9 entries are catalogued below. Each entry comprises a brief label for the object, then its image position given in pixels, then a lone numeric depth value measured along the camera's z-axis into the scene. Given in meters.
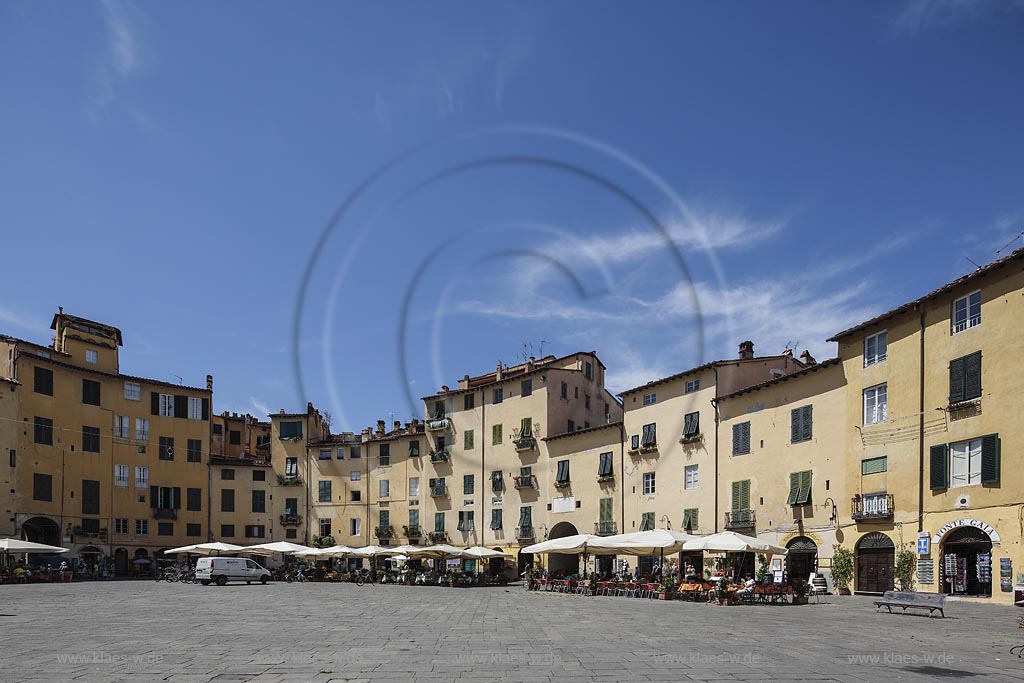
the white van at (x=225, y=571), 54.47
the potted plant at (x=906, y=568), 35.94
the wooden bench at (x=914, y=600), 26.30
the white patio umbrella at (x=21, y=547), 49.97
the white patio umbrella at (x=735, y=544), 34.41
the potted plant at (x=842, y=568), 39.62
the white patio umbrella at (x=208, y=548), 59.81
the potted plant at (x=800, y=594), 34.22
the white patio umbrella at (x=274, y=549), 60.25
